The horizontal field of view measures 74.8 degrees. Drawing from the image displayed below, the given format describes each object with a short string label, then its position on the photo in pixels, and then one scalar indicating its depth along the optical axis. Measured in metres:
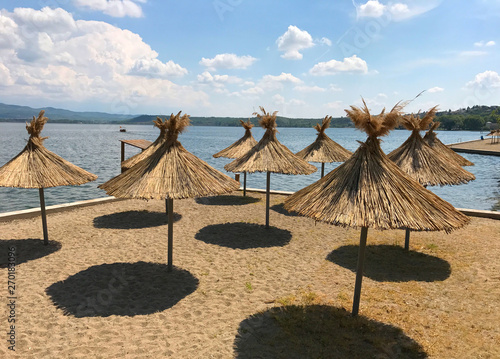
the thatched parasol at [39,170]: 7.95
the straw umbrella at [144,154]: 12.56
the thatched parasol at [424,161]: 8.68
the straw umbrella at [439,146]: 11.94
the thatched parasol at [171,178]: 6.39
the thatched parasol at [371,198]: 4.75
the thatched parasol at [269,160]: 10.42
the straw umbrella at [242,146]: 15.57
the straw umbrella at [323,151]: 14.14
